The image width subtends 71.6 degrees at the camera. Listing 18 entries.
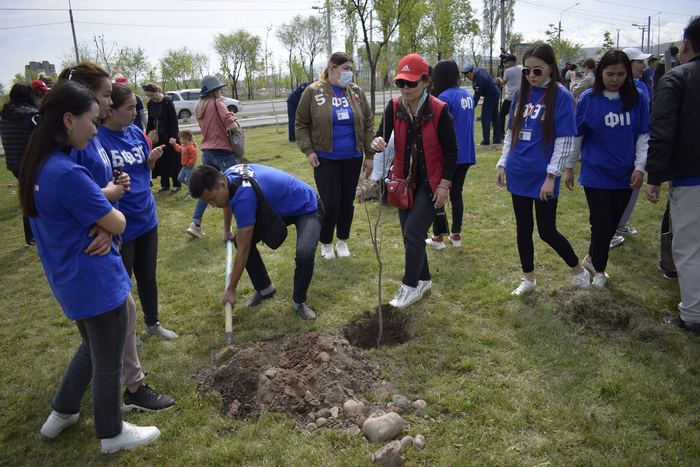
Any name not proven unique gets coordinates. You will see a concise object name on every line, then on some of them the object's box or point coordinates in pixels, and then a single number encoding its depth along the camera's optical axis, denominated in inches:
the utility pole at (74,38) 1050.7
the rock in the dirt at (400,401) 117.9
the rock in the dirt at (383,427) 106.7
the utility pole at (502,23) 996.0
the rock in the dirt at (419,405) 117.0
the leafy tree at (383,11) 449.3
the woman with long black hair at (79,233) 85.2
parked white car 1044.5
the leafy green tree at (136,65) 1554.1
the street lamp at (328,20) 557.4
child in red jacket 317.5
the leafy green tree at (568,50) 2237.6
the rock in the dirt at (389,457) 99.4
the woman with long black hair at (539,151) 146.5
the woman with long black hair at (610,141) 154.5
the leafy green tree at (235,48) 2012.8
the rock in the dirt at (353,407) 116.1
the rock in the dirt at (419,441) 104.8
